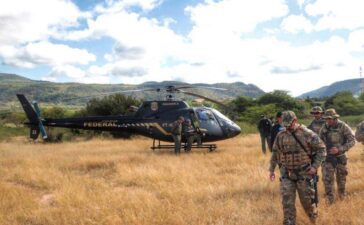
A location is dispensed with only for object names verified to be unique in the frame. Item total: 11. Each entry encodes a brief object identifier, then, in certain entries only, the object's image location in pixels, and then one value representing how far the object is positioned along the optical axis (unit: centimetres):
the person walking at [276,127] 1086
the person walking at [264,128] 1500
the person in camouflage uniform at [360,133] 663
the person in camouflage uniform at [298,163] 559
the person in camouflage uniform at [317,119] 802
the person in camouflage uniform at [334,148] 710
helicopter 1675
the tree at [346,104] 6719
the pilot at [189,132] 1633
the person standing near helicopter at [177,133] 1556
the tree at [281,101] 6386
